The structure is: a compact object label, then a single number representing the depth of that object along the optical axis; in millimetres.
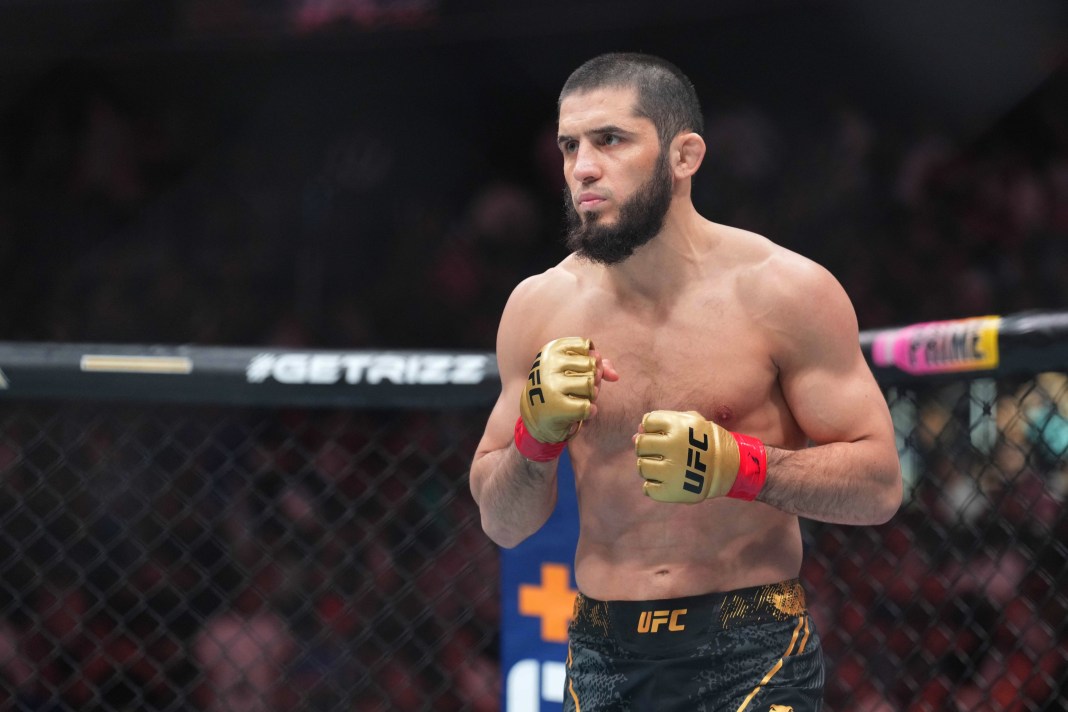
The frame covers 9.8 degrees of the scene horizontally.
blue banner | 8605
